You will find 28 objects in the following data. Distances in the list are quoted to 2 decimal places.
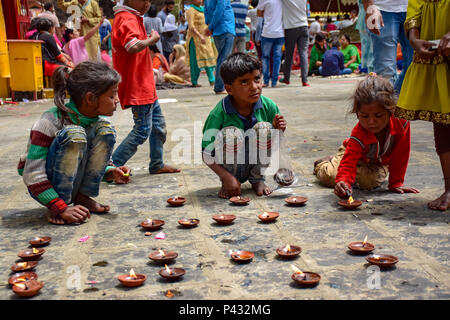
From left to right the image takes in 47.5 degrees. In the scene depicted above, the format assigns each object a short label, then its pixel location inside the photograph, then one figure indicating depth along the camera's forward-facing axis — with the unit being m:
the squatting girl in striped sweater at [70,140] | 2.87
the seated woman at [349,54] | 14.89
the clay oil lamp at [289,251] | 2.27
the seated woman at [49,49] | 9.82
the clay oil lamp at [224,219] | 2.79
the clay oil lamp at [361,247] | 2.29
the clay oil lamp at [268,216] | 2.80
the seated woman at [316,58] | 15.28
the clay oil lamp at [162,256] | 2.25
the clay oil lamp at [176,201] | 3.20
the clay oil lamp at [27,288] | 1.97
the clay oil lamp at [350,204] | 3.00
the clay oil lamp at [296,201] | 3.11
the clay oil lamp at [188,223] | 2.78
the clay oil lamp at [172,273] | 2.08
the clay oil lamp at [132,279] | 2.02
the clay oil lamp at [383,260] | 2.12
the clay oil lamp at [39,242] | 2.54
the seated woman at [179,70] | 13.26
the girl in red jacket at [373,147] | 3.14
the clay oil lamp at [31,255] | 2.34
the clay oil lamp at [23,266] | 2.22
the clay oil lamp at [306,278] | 1.98
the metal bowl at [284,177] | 3.50
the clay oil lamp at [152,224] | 2.74
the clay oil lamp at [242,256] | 2.25
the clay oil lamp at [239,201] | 3.19
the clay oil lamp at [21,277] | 2.07
